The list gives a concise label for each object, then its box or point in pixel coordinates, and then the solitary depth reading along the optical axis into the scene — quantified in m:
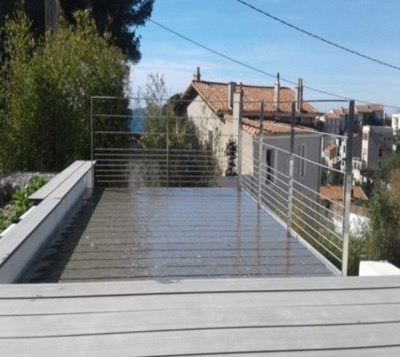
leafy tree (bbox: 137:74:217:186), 7.24
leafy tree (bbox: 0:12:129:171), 7.26
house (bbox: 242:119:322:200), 13.96
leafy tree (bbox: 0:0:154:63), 10.38
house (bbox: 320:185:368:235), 15.01
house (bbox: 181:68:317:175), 14.75
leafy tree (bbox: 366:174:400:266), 14.43
